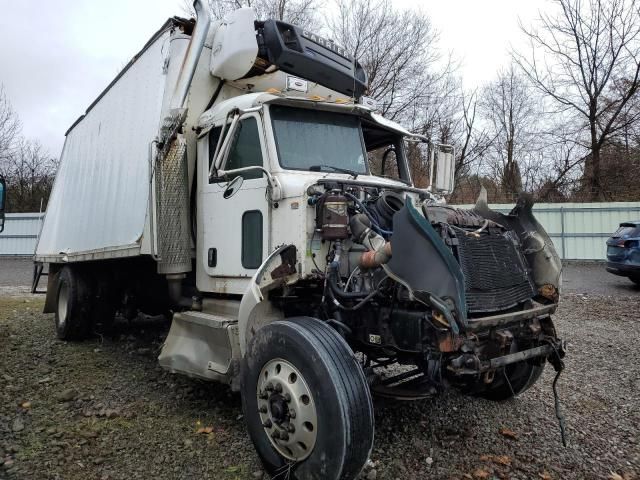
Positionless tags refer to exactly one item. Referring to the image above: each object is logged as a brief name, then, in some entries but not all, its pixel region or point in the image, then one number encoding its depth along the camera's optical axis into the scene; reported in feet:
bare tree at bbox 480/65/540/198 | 85.88
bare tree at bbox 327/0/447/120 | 71.46
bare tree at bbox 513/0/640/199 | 68.33
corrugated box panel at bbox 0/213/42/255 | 72.79
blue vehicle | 34.50
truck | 10.46
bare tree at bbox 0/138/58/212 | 93.61
